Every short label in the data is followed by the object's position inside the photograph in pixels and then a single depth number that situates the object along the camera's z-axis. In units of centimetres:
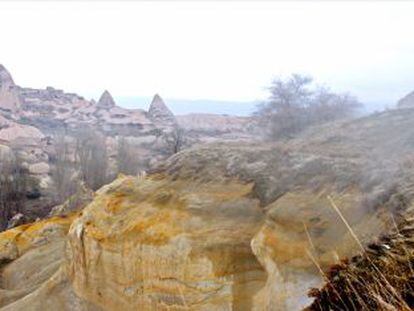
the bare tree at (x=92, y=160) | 4866
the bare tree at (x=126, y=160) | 5078
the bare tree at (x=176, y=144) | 4693
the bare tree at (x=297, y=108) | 1930
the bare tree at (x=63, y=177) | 4669
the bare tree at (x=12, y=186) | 4314
